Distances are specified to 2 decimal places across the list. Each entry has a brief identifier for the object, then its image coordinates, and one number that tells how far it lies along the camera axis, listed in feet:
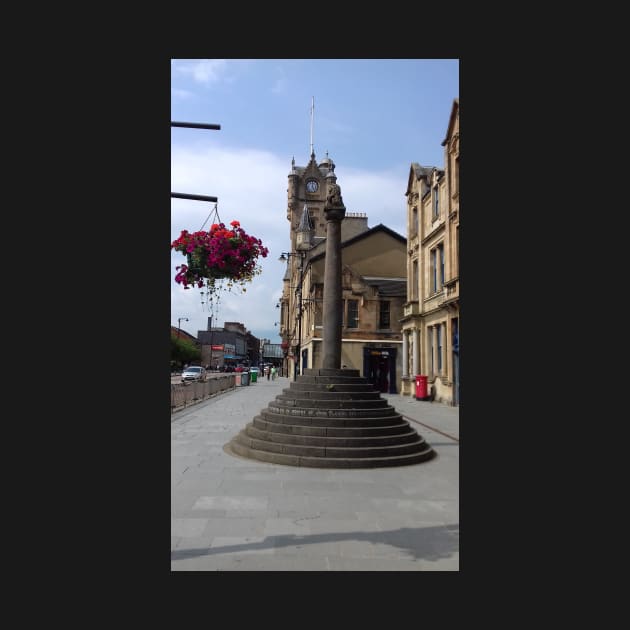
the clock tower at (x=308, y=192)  252.62
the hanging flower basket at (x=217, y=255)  17.78
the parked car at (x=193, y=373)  143.95
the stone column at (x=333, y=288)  40.42
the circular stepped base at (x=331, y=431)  30.86
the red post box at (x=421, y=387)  78.38
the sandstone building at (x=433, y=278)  70.33
